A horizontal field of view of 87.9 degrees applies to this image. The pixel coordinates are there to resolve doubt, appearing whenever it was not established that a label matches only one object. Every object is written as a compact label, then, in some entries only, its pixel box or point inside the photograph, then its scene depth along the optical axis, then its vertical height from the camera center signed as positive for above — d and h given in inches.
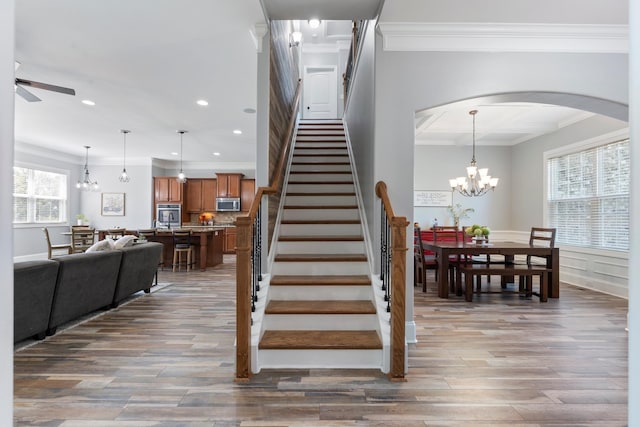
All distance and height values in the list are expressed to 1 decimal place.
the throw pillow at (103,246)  156.4 -16.8
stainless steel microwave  395.9 +9.6
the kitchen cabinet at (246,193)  399.2 +23.0
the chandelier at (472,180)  221.6 +23.9
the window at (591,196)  194.7 +12.0
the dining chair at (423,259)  200.4 -29.0
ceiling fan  134.3 +51.4
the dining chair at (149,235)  270.5 -19.4
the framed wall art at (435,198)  300.4 +13.9
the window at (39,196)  301.7 +14.3
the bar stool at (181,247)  272.8 -29.3
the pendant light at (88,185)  312.7 +24.6
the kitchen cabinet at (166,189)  386.0 +26.5
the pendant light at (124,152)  271.7 +62.1
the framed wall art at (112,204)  378.3 +8.3
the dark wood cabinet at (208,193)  405.7 +23.1
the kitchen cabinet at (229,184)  396.8 +33.5
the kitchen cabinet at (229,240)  390.9 -32.9
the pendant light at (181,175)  273.4 +37.2
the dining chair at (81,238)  267.7 -22.4
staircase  96.3 -25.8
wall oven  383.9 -4.0
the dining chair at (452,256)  187.0 -25.4
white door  334.0 +121.4
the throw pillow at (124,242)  168.3 -15.9
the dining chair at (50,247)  259.3 -29.1
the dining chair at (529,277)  187.5 -36.3
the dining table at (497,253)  180.4 -21.5
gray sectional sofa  109.0 -29.9
